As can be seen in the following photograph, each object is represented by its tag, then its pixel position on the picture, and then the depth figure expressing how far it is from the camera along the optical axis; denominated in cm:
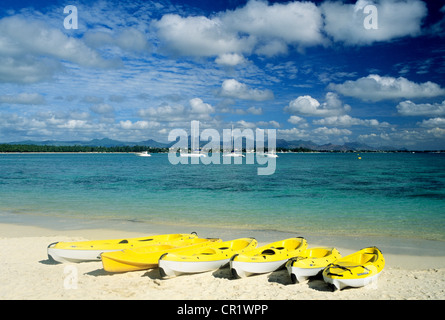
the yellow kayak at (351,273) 837
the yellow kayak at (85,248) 1041
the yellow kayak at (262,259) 934
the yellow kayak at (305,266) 898
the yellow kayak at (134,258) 944
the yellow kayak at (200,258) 927
